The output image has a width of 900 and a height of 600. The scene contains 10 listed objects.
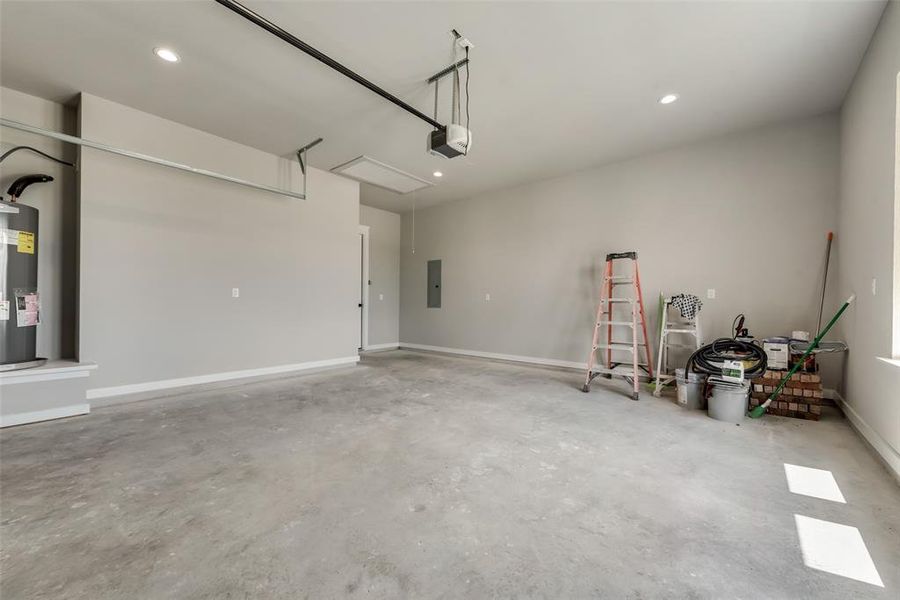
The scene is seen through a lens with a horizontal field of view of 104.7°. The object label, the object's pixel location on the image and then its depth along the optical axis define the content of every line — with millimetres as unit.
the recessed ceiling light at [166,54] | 2904
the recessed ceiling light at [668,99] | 3479
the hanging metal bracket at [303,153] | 4531
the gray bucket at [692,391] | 3645
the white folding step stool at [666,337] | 4102
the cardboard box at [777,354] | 3541
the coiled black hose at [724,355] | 3562
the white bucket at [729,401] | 3207
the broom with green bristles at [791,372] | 3105
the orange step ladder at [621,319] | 4284
